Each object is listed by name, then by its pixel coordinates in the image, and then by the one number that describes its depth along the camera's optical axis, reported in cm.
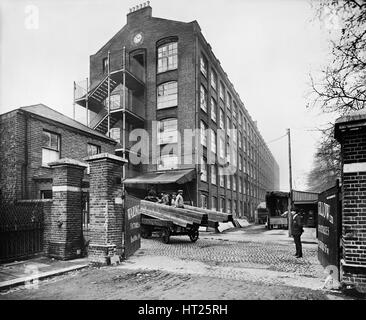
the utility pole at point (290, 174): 1736
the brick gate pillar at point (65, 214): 841
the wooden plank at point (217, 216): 1484
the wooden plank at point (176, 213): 1202
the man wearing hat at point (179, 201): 1340
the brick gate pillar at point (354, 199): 549
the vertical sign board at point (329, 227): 617
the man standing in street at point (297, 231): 980
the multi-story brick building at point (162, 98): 2141
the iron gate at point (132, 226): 886
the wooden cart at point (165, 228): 1240
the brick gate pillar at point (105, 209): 799
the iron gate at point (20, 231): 799
